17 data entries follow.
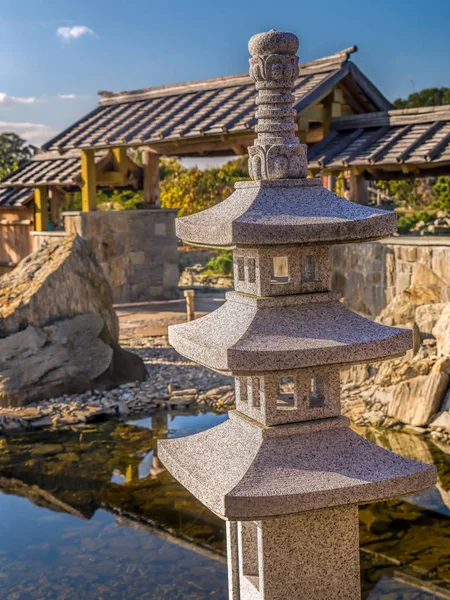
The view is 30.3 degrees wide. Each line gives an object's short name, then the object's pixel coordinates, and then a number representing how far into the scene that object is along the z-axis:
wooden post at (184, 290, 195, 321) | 15.12
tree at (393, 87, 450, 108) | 38.38
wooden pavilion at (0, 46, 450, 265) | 13.23
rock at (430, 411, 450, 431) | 10.55
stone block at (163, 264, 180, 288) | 18.47
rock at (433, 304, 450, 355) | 11.30
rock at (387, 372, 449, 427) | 10.79
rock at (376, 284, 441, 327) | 12.16
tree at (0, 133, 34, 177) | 45.78
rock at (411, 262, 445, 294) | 12.06
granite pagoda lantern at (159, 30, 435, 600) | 4.75
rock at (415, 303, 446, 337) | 11.88
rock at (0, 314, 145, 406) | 12.14
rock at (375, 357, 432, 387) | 11.39
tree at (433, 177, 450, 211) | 24.23
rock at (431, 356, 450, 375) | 10.91
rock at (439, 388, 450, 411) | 10.80
